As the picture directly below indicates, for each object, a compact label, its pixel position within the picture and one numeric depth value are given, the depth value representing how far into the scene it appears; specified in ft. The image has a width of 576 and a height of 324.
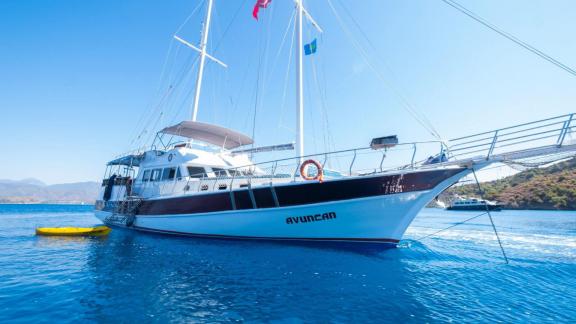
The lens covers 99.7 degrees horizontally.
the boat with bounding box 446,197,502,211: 154.20
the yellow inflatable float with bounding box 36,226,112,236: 45.29
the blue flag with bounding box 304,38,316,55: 46.80
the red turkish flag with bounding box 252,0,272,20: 46.03
